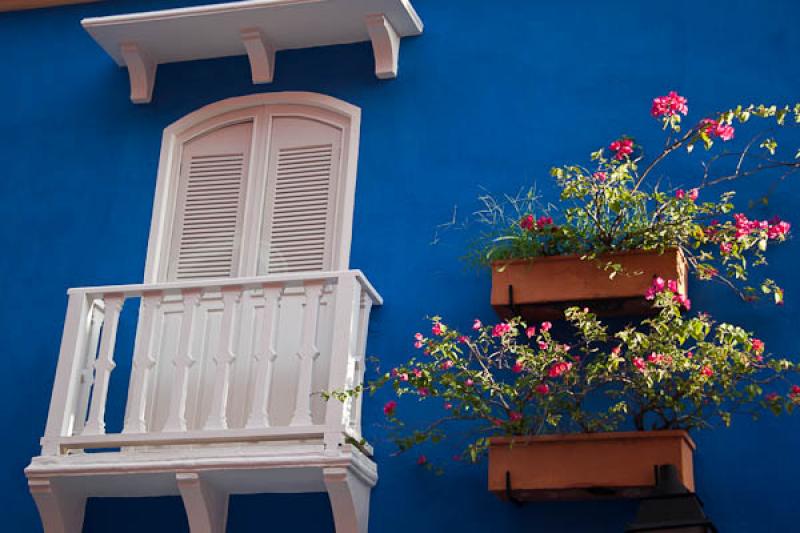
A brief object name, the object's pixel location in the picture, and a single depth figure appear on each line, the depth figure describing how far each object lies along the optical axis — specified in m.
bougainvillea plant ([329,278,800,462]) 6.39
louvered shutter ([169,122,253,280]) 7.96
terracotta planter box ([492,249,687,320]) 6.70
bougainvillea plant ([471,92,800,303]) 6.71
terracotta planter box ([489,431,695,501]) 6.24
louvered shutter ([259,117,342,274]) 7.82
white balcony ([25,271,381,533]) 6.87
